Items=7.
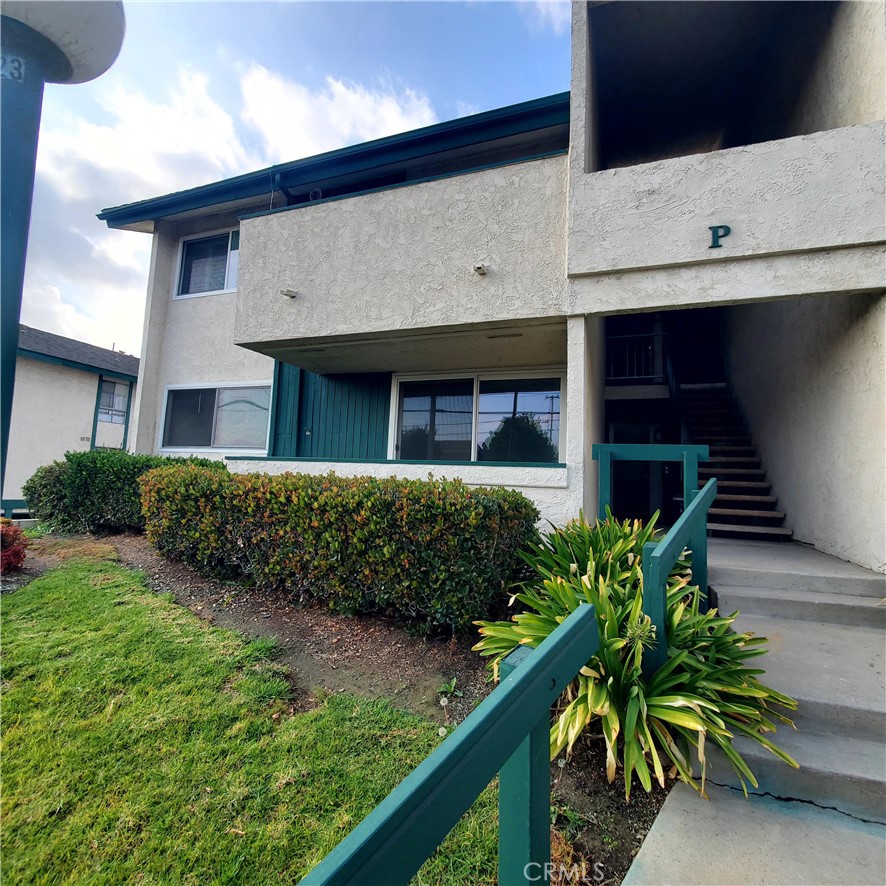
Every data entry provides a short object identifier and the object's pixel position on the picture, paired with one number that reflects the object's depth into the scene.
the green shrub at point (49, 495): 7.36
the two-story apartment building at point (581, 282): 4.37
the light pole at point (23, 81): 1.29
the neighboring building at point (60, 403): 11.84
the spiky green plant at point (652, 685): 2.28
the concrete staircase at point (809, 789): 1.91
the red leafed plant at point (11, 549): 4.79
